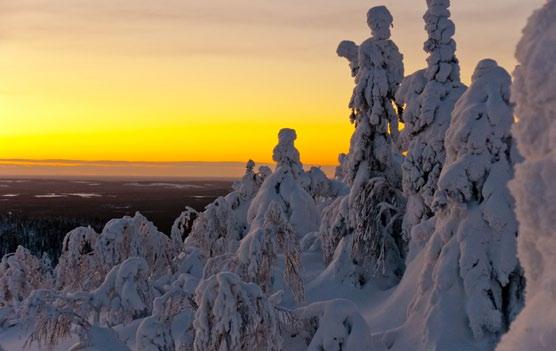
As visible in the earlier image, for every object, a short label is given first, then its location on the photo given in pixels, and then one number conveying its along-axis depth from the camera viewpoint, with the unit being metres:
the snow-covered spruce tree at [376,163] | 21.62
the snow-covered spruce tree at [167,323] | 10.76
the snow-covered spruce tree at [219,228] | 26.47
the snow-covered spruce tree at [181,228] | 20.72
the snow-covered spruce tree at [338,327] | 10.44
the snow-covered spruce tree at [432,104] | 17.53
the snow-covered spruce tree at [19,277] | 24.98
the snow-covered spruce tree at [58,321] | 11.52
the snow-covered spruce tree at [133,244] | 18.16
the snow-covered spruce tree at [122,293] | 12.91
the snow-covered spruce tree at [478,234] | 13.46
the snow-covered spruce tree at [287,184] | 25.56
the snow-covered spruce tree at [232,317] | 9.65
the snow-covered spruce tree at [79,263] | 18.08
